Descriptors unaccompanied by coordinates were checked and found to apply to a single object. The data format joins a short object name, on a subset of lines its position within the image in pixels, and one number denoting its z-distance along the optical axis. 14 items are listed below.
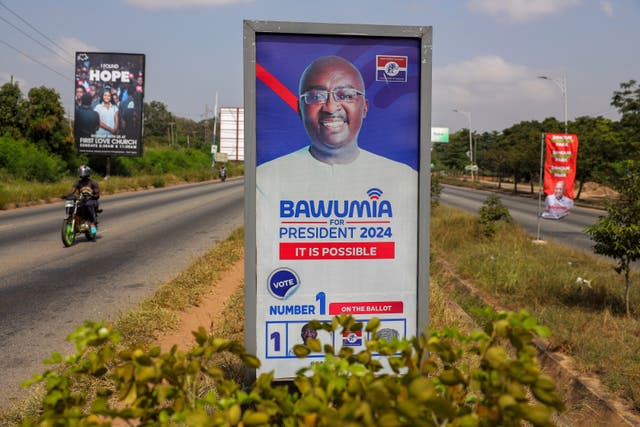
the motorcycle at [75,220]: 12.66
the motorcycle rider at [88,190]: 12.68
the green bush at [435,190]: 21.96
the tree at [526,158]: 43.06
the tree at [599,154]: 37.50
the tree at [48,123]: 39.72
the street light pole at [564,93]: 33.28
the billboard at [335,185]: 3.76
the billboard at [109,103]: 38.25
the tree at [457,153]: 109.06
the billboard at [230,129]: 68.31
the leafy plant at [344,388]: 1.33
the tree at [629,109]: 38.69
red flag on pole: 13.20
